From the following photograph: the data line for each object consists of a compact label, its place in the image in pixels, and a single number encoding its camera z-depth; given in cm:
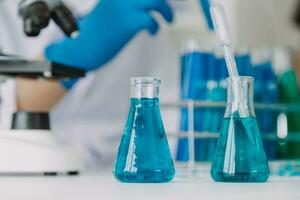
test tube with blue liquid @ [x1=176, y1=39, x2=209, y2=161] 114
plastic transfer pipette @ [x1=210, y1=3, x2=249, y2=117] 80
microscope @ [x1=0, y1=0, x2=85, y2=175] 91
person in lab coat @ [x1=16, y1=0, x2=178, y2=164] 118
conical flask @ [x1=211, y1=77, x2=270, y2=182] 78
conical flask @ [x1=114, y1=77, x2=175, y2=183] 78
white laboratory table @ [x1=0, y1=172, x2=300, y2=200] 66
